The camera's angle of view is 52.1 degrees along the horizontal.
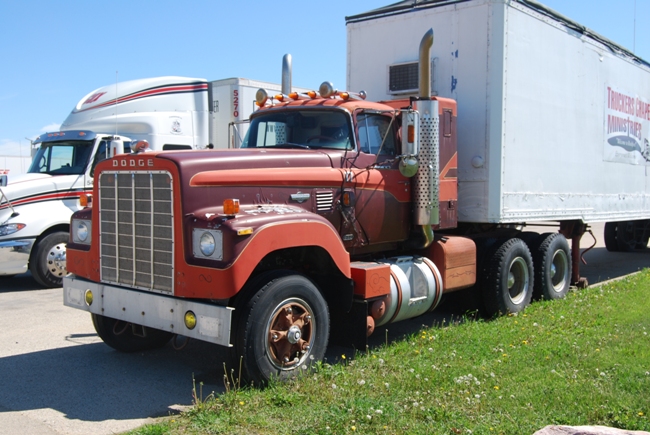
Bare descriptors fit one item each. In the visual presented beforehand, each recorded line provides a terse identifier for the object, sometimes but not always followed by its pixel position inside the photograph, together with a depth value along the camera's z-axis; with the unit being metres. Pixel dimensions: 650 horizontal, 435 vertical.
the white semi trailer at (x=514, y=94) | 8.45
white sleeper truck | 10.62
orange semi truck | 5.38
